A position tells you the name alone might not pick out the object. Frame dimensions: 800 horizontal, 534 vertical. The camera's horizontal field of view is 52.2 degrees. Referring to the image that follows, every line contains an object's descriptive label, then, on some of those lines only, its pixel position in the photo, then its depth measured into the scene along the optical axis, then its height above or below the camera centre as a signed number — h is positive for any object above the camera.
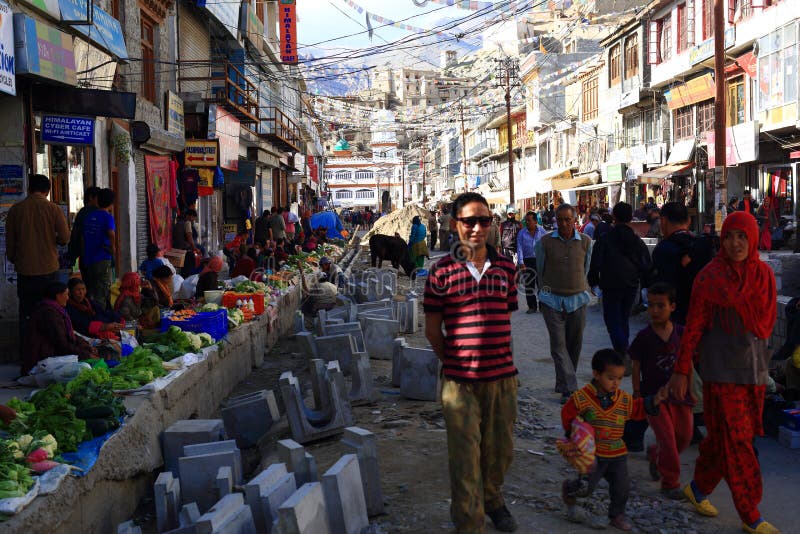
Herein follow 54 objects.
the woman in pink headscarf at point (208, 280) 11.24 -0.59
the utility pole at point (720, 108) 15.80 +2.33
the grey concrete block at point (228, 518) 3.75 -1.33
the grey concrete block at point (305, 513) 3.73 -1.30
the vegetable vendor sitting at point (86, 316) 7.98 -0.77
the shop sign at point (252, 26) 25.56 +7.16
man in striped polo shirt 4.16 -0.63
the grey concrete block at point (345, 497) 4.23 -1.38
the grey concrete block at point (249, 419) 7.04 -1.57
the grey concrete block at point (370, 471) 4.84 -1.41
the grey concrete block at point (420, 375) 7.82 -1.37
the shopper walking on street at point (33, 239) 8.62 +0.02
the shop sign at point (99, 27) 11.30 +3.19
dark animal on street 21.56 -0.45
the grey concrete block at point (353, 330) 9.75 -1.15
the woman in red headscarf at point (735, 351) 4.46 -0.69
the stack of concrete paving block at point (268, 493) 4.17 -1.35
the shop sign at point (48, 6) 10.18 +3.00
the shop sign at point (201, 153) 18.62 +1.94
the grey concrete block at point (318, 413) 6.52 -1.43
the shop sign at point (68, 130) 10.88 +1.48
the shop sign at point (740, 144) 24.59 +2.60
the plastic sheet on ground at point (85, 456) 4.70 -1.28
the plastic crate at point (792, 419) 6.16 -1.47
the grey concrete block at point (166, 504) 4.83 -1.59
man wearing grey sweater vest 7.60 -0.57
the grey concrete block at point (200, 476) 5.18 -1.53
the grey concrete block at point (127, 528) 4.32 -1.54
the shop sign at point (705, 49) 26.53 +6.16
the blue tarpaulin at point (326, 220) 28.75 +0.53
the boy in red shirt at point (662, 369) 5.14 -0.92
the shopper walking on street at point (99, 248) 9.62 -0.10
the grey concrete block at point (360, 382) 7.73 -1.41
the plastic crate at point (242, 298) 10.40 -0.80
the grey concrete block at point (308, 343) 9.28 -1.23
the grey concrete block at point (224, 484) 4.68 -1.42
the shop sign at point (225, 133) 19.69 +2.65
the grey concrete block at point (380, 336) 10.59 -1.34
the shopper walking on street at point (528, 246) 13.29 -0.25
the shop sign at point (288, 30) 34.75 +8.96
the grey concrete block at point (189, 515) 4.41 -1.51
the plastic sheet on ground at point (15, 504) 3.88 -1.27
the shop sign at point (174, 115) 17.72 +2.74
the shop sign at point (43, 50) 9.44 +2.33
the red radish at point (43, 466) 4.48 -1.24
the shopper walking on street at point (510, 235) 16.88 -0.08
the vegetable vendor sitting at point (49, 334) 7.13 -0.82
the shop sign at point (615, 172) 36.44 +2.57
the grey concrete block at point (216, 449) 5.43 -1.41
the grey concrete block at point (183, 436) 5.98 -1.46
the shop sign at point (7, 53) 8.95 +2.09
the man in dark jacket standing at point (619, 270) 7.93 -0.40
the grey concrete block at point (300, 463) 4.81 -1.35
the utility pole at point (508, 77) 41.08 +7.90
